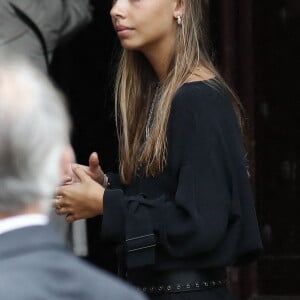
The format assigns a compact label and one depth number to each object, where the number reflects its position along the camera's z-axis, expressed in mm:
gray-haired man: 4738
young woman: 7687
